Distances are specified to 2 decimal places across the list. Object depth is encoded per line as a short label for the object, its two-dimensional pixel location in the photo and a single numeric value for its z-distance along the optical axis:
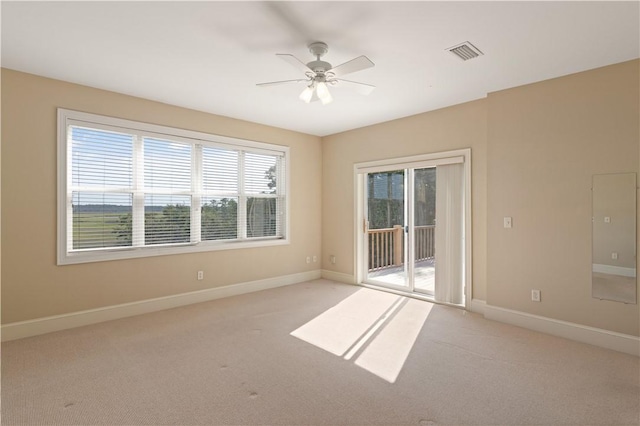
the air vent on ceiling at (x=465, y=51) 2.73
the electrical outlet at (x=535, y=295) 3.49
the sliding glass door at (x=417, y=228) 4.38
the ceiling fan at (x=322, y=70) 2.55
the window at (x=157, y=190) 3.66
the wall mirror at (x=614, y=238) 2.98
